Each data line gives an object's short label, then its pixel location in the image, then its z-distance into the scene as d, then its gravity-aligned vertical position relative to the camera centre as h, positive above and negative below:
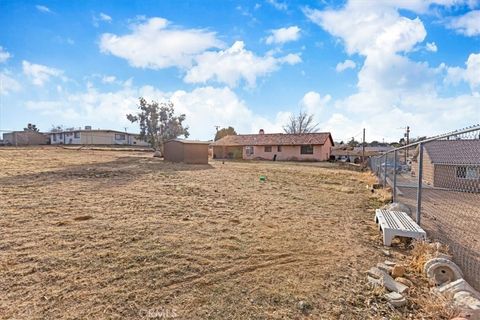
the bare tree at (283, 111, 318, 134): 54.62 +5.22
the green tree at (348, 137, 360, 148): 68.62 +2.60
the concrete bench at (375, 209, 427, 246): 4.22 -1.18
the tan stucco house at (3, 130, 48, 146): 42.11 +1.78
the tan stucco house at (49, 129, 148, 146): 48.78 +2.32
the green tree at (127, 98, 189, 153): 30.61 +3.12
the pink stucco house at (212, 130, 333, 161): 34.53 +0.76
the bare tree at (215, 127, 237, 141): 57.45 +3.98
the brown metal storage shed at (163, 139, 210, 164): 20.64 -0.02
